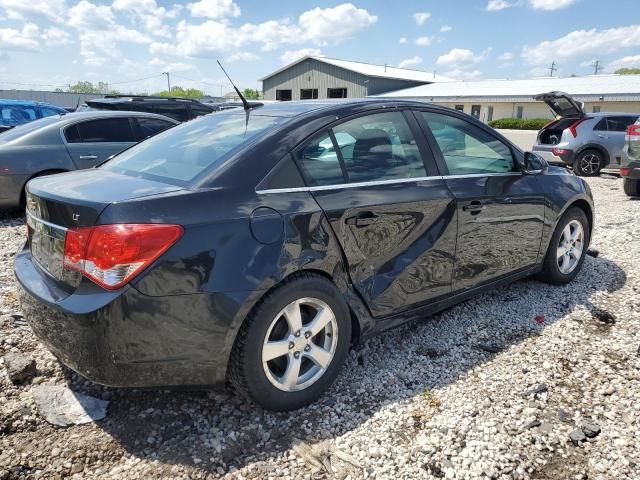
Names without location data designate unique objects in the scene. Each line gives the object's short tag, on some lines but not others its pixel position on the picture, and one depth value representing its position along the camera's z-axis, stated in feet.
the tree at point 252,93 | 190.39
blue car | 41.55
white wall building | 102.58
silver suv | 38.91
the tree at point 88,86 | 278.73
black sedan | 7.00
